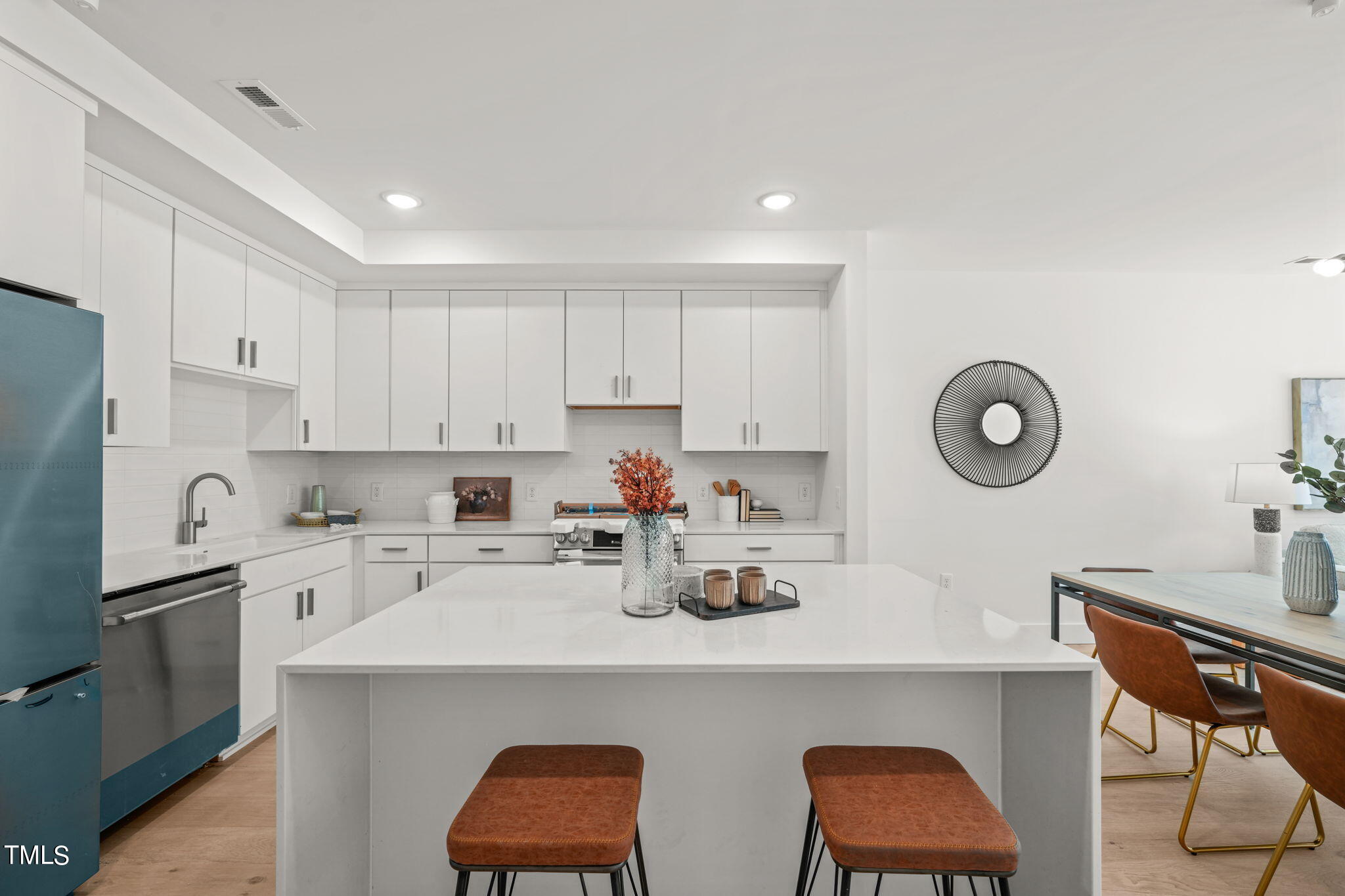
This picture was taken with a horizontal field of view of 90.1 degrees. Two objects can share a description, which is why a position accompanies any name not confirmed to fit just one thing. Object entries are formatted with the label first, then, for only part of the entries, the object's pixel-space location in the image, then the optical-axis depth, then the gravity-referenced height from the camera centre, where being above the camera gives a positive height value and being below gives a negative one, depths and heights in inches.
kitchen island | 63.9 -26.6
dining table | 78.6 -21.1
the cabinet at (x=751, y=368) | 157.8 +23.0
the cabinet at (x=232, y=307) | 108.4 +28.8
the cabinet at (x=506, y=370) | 157.9 +22.7
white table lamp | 152.9 -7.6
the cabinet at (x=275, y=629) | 110.7 -29.9
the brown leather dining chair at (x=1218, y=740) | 110.3 -41.5
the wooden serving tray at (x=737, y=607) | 67.6 -14.8
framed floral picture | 170.2 -8.1
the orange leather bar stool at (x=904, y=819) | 46.1 -25.8
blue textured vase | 92.1 -15.6
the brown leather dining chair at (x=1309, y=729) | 62.9 -26.1
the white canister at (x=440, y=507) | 161.6 -9.9
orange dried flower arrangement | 65.1 -1.8
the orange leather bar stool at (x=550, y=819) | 45.8 -25.3
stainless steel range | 143.9 -16.3
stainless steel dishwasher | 83.7 -29.7
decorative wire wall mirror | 175.2 +11.1
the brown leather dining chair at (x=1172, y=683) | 86.9 -30.0
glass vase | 67.4 -10.4
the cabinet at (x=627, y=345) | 157.9 +28.5
